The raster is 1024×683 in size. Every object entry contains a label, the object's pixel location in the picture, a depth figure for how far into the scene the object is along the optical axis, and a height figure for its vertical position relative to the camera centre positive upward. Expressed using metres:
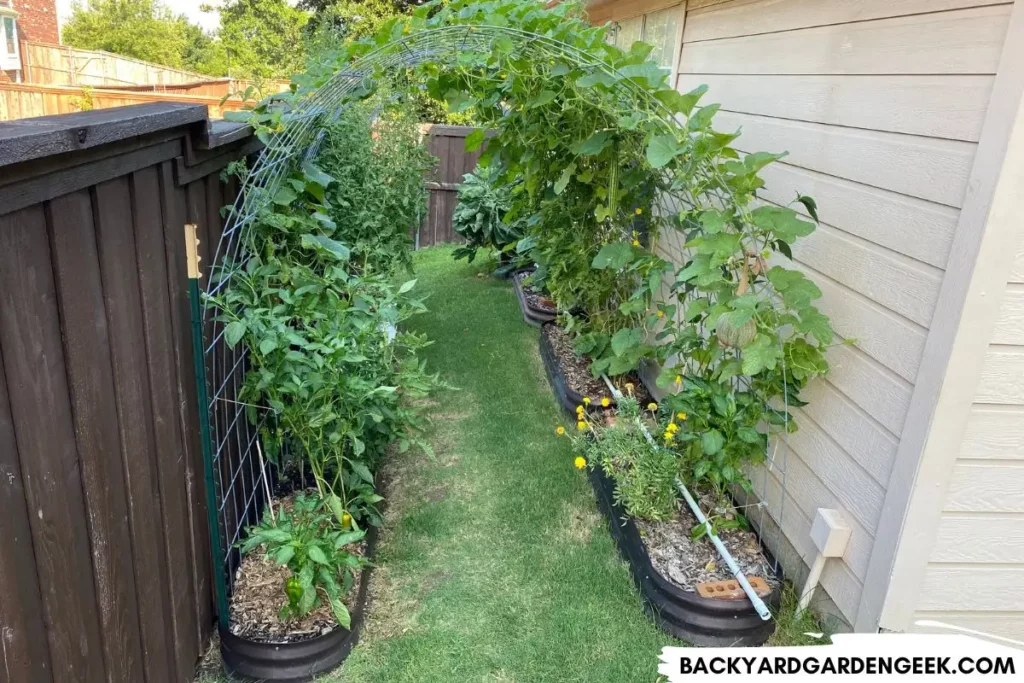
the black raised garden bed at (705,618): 2.22 -1.49
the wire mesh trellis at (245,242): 2.10 -0.45
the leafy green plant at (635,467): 2.65 -1.29
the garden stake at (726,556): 2.17 -1.39
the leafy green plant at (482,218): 6.30 -0.86
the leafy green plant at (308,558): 1.97 -1.26
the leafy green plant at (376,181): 2.95 -0.29
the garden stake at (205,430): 1.78 -0.85
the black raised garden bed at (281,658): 1.99 -1.54
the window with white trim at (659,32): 4.12 +0.66
